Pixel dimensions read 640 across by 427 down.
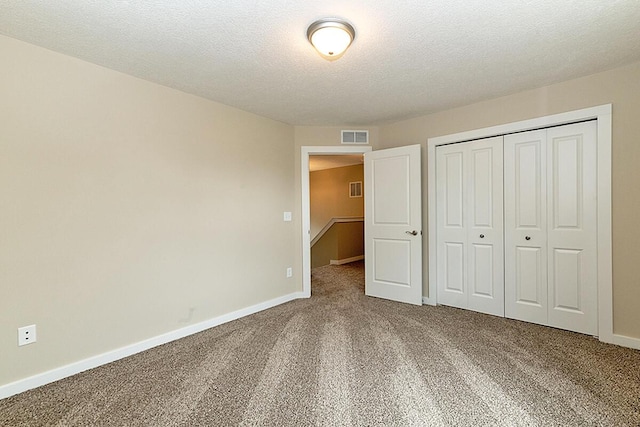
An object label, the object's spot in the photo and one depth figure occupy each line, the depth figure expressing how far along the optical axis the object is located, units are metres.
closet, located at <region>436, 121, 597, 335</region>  2.74
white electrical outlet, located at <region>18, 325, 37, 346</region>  1.98
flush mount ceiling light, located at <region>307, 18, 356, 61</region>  1.81
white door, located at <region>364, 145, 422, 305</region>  3.68
